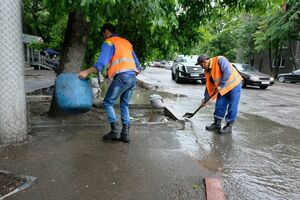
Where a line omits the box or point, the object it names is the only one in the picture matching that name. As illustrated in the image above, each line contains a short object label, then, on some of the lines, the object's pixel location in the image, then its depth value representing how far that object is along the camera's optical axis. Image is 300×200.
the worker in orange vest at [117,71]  4.44
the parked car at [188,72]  18.20
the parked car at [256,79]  16.22
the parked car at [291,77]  23.73
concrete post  4.07
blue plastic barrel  4.61
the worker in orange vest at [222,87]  5.51
